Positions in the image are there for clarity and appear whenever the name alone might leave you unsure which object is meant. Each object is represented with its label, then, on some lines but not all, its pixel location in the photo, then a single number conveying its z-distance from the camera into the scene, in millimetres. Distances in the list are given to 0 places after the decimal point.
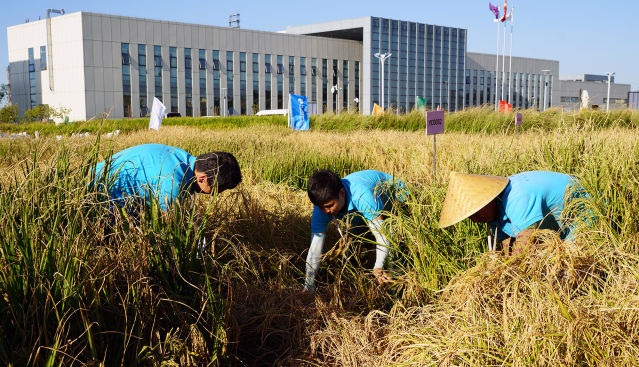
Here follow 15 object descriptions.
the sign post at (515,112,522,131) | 6100
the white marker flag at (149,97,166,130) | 10930
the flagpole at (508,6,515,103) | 40562
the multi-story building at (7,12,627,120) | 42188
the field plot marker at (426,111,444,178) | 5195
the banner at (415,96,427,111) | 16891
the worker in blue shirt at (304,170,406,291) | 3490
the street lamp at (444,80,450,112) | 60406
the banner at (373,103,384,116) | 15505
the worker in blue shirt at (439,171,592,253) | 3148
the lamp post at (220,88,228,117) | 47531
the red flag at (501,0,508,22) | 39625
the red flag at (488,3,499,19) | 39625
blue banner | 14871
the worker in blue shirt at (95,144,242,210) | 3297
